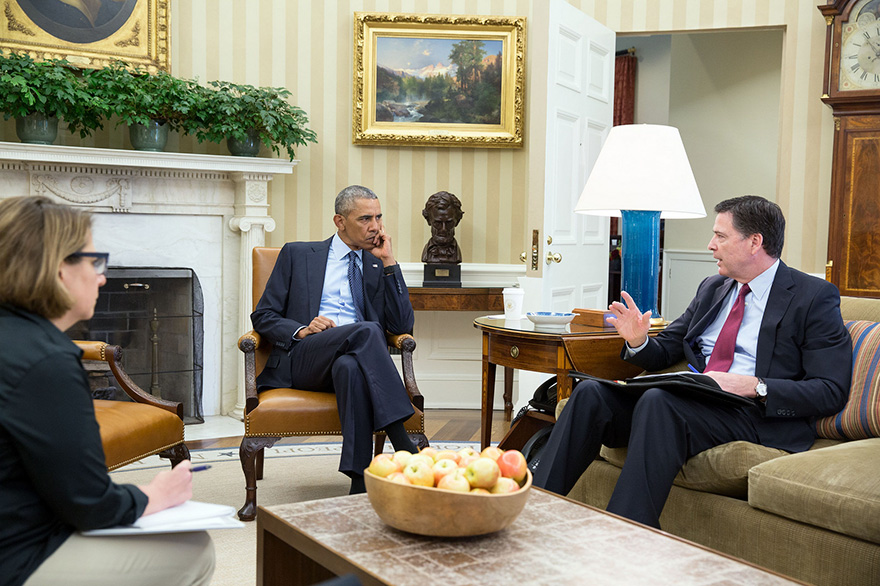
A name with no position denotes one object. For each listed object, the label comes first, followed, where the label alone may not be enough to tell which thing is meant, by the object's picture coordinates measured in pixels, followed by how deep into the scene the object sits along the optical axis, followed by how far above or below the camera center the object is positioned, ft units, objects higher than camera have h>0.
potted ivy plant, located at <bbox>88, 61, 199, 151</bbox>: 13.82 +2.08
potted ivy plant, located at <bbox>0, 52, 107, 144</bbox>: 13.09 +1.97
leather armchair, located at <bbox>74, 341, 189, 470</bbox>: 8.57 -2.19
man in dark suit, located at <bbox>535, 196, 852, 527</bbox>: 7.64 -1.48
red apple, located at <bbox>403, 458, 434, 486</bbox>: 5.33 -1.60
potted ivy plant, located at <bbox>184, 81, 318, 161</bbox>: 14.52 +1.85
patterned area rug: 9.07 -3.58
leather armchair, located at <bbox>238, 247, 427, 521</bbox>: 9.80 -2.33
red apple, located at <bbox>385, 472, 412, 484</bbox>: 5.36 -1.64
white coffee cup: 11.18 -0.98
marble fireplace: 14.42 +0.22
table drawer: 10.06 -1.57
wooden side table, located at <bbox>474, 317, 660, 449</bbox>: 10.01 -1.54
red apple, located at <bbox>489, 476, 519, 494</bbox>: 5.35 -1.67
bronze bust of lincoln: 15.79 -0.01
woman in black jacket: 4.17 -1.02
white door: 14.25 +1.36
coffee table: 4.81 -2.02
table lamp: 10.73 +0.52
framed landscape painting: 16.31 +2.89
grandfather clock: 14.55 +1.65
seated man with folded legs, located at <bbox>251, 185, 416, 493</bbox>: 9.71 -1.27
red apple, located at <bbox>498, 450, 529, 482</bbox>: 5.55 -1.59
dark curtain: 27.20 +4.65
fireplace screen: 15.26 -1.98
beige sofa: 6.50 -2.31
